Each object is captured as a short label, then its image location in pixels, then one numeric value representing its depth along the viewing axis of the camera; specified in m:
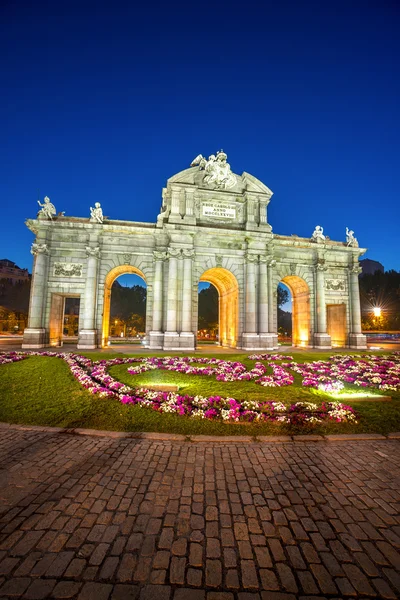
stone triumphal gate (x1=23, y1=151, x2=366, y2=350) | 24.75
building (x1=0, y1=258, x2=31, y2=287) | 93.90
